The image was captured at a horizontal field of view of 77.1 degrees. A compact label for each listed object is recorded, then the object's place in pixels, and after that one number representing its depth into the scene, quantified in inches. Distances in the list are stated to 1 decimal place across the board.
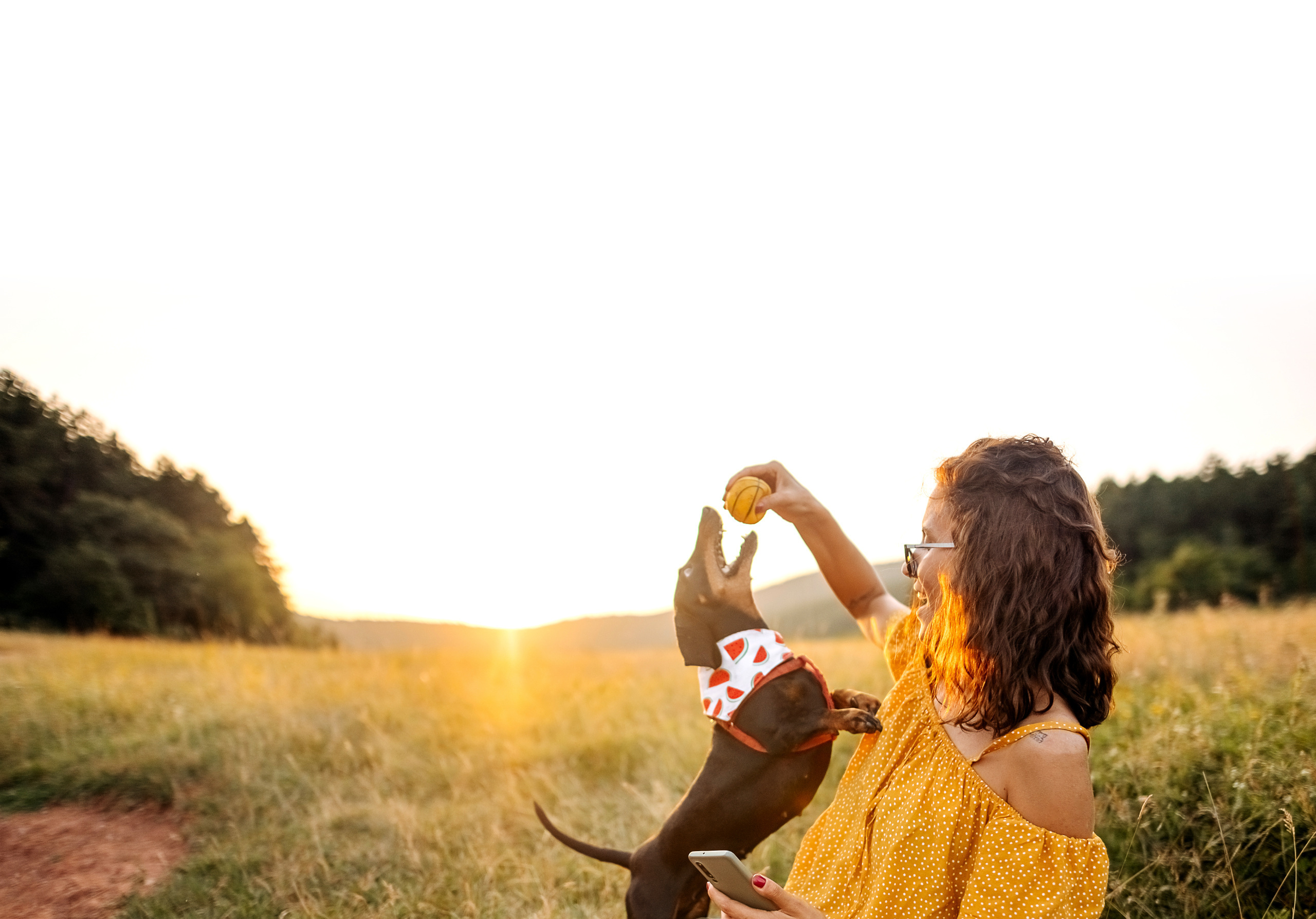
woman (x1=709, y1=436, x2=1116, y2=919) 67.1
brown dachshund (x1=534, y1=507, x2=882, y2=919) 97.8
